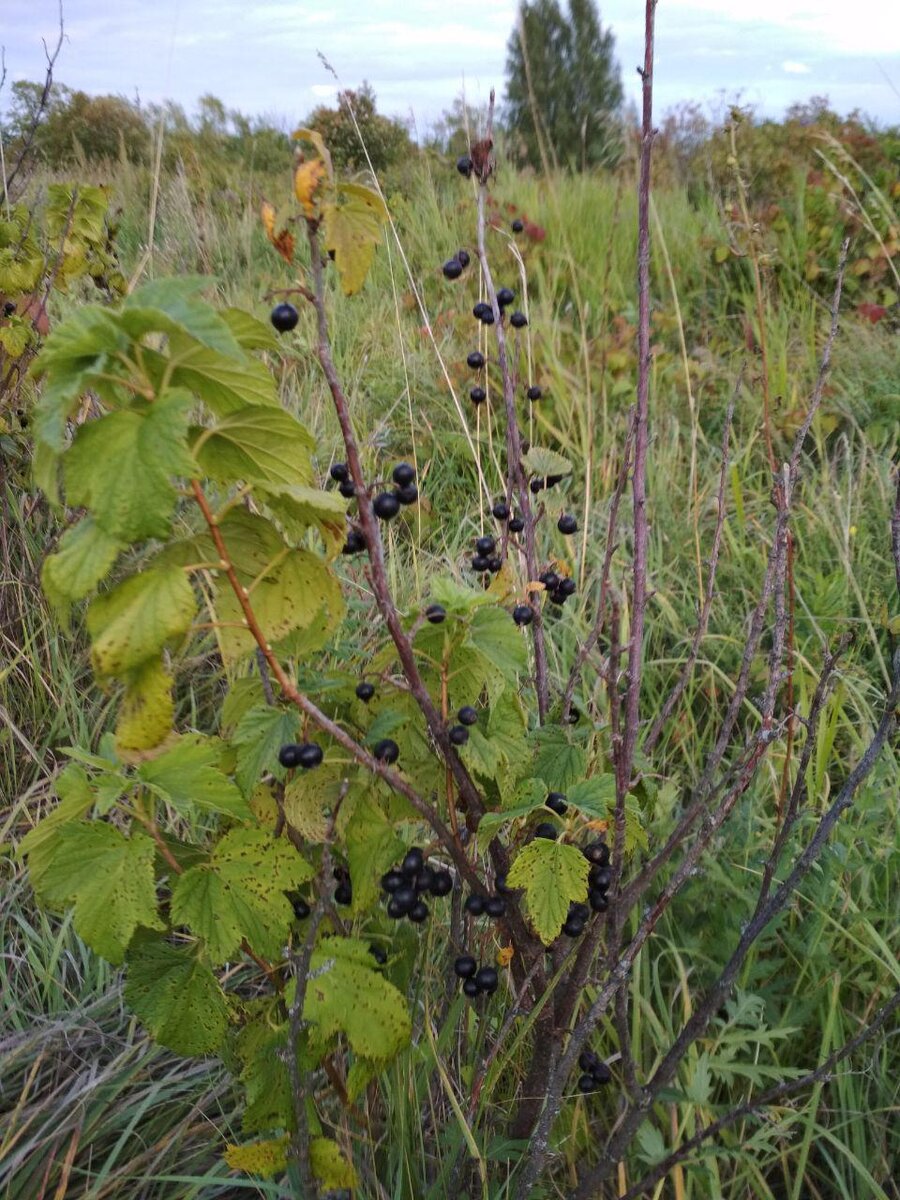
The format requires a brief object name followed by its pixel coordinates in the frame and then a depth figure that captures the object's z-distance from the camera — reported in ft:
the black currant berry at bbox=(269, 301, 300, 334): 1.14
